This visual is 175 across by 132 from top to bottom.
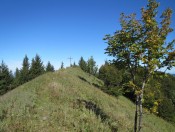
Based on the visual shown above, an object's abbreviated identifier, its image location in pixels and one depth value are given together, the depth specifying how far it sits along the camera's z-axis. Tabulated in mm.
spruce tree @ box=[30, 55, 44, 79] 54536
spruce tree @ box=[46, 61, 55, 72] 71898
